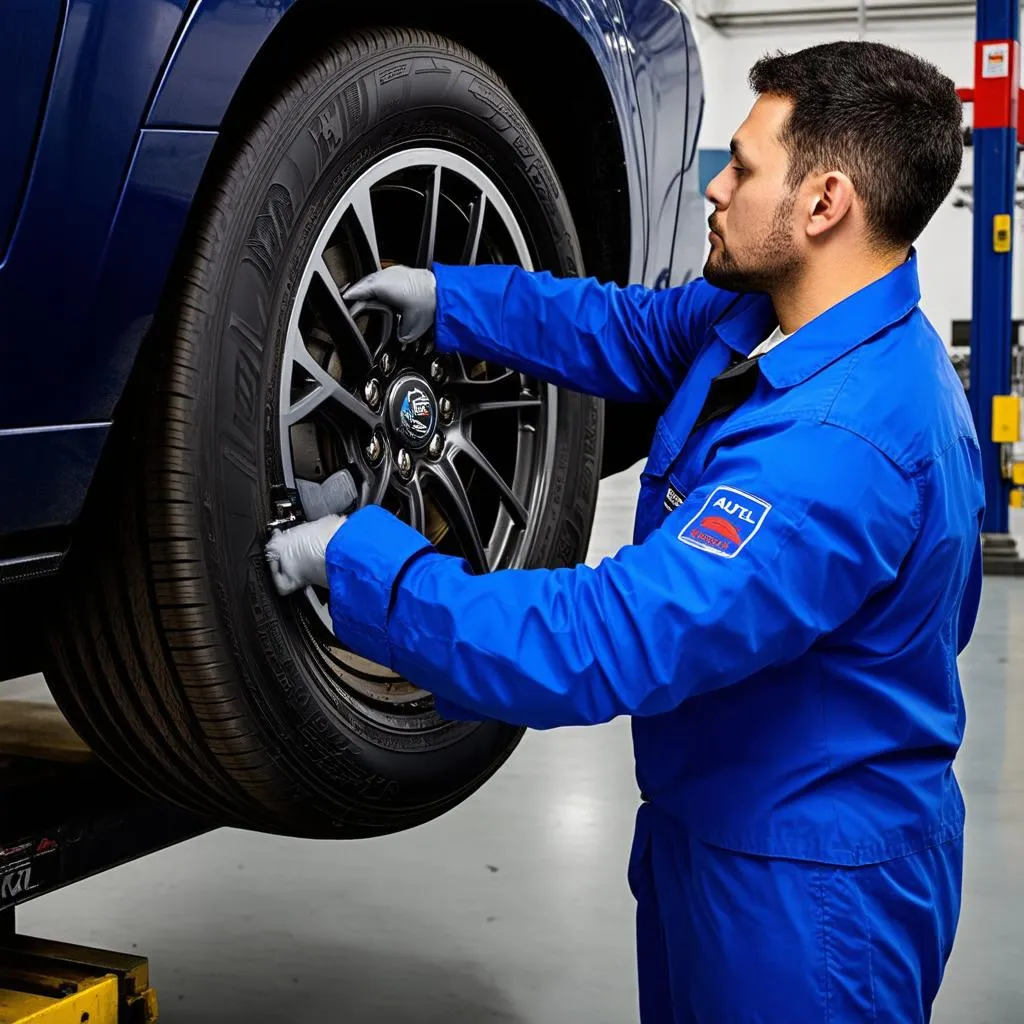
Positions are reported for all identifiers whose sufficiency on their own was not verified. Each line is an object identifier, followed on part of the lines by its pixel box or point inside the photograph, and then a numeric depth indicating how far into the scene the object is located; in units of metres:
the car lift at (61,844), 1.43
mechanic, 1.26
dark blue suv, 1.11
